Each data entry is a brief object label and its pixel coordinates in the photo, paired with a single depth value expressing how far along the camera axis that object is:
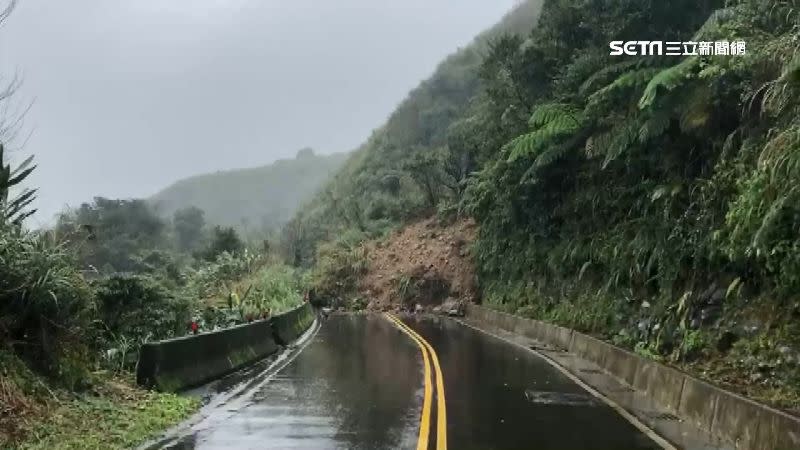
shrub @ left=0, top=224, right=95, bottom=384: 9.59
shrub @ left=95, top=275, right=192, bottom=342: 12.70
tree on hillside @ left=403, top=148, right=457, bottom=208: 51.62
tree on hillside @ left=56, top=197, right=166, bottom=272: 57.00
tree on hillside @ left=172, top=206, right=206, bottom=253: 98.50
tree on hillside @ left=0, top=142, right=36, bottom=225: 10.38
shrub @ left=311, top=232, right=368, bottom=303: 47.53
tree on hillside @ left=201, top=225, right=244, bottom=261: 49.69
